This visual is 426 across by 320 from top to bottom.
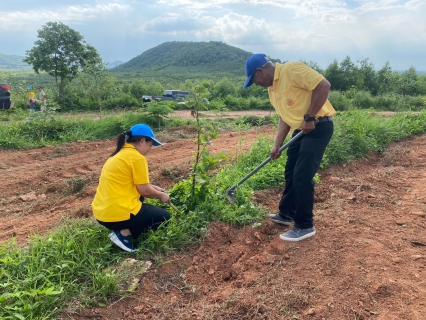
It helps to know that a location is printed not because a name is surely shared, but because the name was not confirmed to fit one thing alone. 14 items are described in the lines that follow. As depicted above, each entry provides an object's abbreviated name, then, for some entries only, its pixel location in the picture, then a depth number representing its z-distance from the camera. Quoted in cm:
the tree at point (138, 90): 2106
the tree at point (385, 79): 2275
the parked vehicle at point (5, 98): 1008
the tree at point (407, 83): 1962
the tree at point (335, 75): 2428
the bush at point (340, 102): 1812
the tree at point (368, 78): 2397
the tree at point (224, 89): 2214
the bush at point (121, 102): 1634
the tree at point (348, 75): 2400
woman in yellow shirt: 265
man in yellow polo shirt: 268
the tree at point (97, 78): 955
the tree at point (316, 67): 2462
